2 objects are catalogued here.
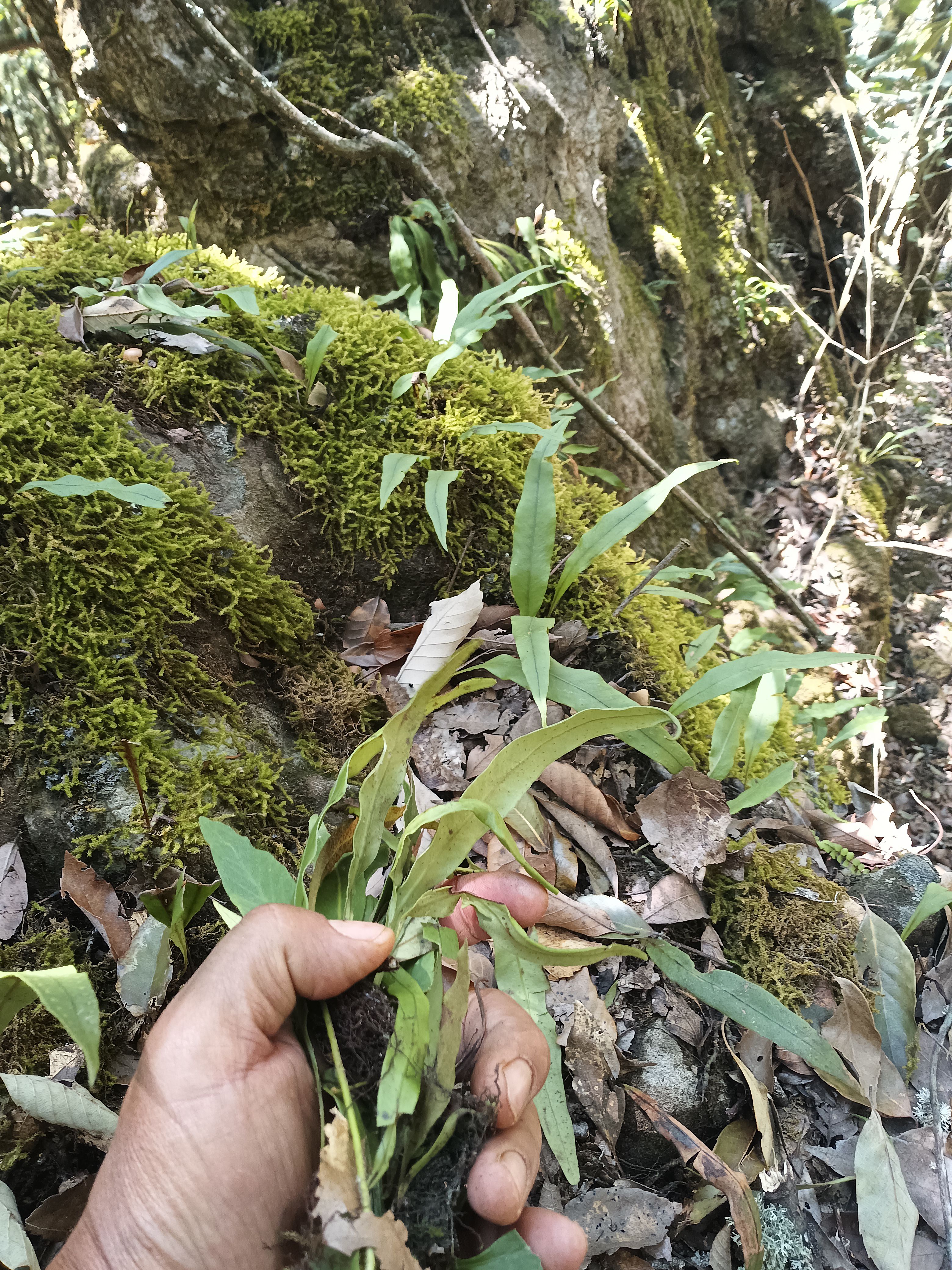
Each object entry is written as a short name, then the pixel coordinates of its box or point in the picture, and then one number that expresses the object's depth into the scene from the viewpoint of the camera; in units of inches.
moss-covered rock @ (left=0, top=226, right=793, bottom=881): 12.5
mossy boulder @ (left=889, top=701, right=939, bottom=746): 37.3
